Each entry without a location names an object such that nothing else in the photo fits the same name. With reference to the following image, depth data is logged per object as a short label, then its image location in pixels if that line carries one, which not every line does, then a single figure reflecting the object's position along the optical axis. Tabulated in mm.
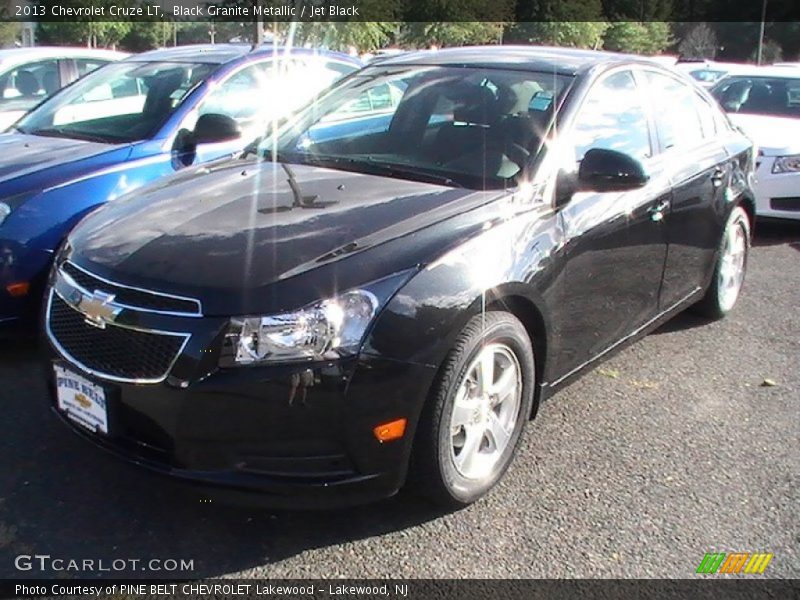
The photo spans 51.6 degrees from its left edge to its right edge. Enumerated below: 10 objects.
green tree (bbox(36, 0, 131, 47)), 36588
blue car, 4117
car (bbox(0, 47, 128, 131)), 8000
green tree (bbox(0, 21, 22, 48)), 40625
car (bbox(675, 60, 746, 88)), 24488
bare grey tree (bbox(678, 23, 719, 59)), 59000
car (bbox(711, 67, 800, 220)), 7664
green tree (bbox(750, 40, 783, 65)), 56094
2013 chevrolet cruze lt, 2607
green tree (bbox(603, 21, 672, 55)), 55094
